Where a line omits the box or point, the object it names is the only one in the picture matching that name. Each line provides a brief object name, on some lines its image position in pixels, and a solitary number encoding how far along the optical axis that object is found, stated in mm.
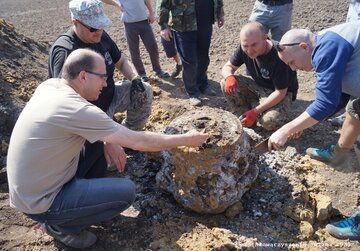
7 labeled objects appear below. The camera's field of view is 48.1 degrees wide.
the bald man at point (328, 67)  2834
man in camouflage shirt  4742
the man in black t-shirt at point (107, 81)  3406
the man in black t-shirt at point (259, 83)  4027
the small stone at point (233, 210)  3271
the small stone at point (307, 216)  3250
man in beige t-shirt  2604
